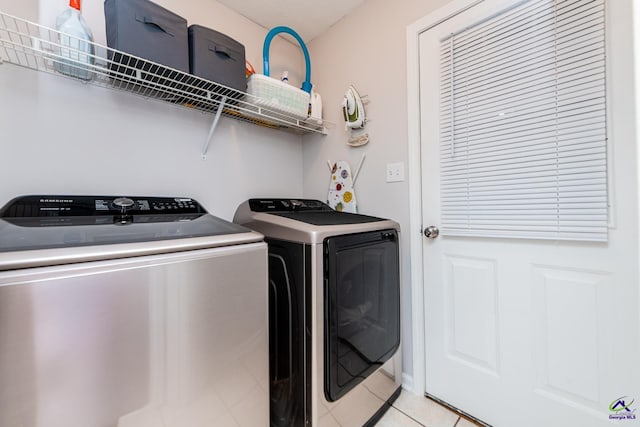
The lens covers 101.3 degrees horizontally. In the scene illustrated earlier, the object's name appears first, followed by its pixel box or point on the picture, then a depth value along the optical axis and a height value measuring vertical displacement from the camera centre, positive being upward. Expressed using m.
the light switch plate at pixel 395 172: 1.60 +0.22
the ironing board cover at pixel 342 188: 1.84 +0.15
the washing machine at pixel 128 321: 0.60 -0.30
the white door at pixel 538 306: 0.98 -0.46
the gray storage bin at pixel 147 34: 1.07 +0.77
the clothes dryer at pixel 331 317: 1.09 -0.50
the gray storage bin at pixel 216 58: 1.27 +0.78
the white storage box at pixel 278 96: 1.52 +0.70
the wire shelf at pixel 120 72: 1.08 +0.65
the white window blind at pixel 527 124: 1.04 +0.37
